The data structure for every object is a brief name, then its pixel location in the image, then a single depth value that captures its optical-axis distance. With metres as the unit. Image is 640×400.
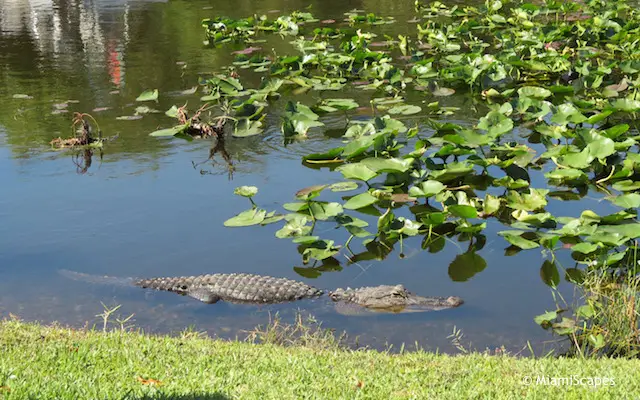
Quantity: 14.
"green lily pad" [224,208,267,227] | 12.02
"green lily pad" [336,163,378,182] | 12.47
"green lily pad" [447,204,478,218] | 11.23
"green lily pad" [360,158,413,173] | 12.62
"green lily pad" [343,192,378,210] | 12.04
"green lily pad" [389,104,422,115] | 16.41
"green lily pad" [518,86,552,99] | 16.25
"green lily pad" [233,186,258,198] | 12.38
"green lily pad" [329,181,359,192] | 12.98
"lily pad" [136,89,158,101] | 18.09
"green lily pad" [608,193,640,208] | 11.29
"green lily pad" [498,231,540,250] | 10.84
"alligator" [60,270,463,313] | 9.98
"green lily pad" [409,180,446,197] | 12.01
